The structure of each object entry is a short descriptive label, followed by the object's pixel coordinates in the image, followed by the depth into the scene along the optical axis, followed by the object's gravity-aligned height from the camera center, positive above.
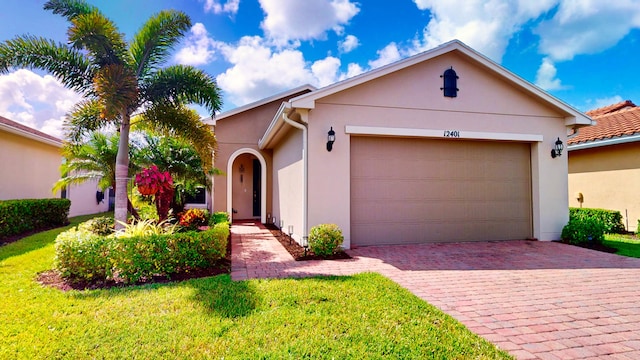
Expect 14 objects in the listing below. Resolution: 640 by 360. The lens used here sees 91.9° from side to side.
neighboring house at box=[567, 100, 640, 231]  10.87 +0.79
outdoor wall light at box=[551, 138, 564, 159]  9.46 +1.17
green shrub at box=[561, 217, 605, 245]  8.74 -1.24
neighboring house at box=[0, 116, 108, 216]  11.64 +1.16
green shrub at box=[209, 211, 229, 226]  9.77 -0.93
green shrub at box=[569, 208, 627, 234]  10.97 -1.15
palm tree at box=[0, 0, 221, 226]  6.95 +3.01
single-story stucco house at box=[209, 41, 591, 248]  8.09 +1.00
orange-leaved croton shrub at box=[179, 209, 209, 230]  9.78 -0.95
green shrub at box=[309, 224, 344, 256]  7.28 -1.20
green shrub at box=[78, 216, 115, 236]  7.57 -0.88
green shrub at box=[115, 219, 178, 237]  6.18 -0.82
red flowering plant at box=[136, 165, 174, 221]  7.52 +0.22
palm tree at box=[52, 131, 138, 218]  10.59 +1.01
